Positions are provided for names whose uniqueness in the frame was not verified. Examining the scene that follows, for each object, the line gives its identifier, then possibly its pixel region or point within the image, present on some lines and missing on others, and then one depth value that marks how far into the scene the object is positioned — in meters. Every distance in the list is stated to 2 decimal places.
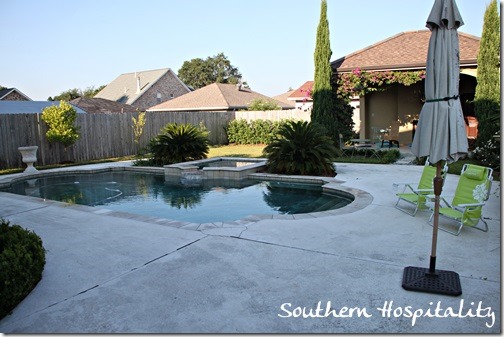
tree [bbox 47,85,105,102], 57.85
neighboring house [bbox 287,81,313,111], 28.46
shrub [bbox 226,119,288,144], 21.11
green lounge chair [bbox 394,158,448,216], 6.37
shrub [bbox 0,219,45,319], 3.30
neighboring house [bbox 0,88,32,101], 30.73
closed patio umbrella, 3.53
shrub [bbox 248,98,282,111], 26.16
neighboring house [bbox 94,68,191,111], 37.03
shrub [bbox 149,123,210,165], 13.69
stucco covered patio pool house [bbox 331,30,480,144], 15.35
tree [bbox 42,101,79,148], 14.61
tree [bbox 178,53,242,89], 61.41
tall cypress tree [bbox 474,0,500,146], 12.67
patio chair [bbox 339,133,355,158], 14.83
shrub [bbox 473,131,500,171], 10.64
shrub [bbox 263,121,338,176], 10.74
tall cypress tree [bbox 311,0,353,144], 16.14
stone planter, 12.94
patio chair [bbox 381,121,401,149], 16.50
